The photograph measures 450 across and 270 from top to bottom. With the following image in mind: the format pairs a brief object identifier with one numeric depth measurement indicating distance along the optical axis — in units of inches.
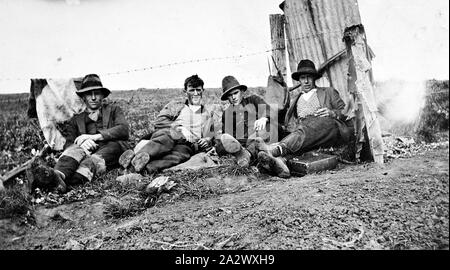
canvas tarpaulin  190.5
